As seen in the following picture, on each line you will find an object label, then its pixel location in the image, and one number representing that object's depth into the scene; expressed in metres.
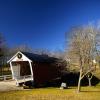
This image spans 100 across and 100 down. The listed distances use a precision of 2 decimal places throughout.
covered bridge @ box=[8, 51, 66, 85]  14.63
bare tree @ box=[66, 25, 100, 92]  13.38
